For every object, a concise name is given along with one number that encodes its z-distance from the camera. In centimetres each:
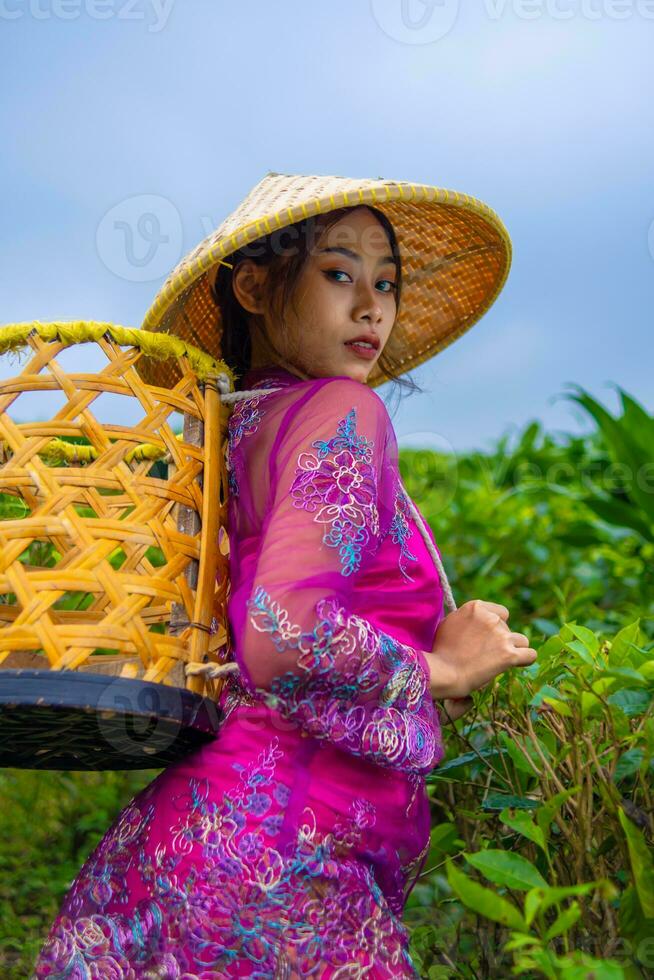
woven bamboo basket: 115
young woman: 118
